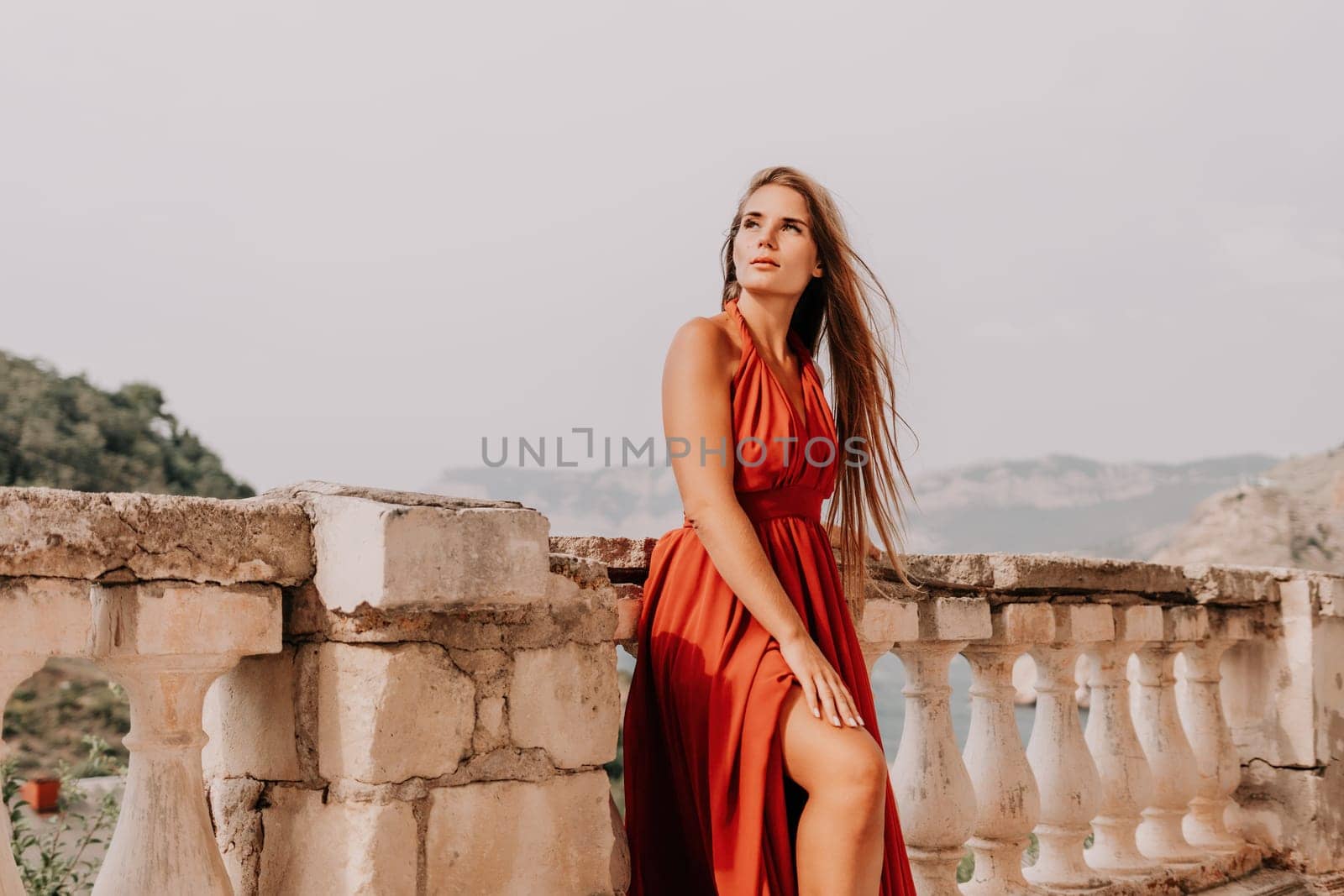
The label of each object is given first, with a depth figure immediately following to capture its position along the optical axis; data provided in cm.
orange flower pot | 710
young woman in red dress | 232
